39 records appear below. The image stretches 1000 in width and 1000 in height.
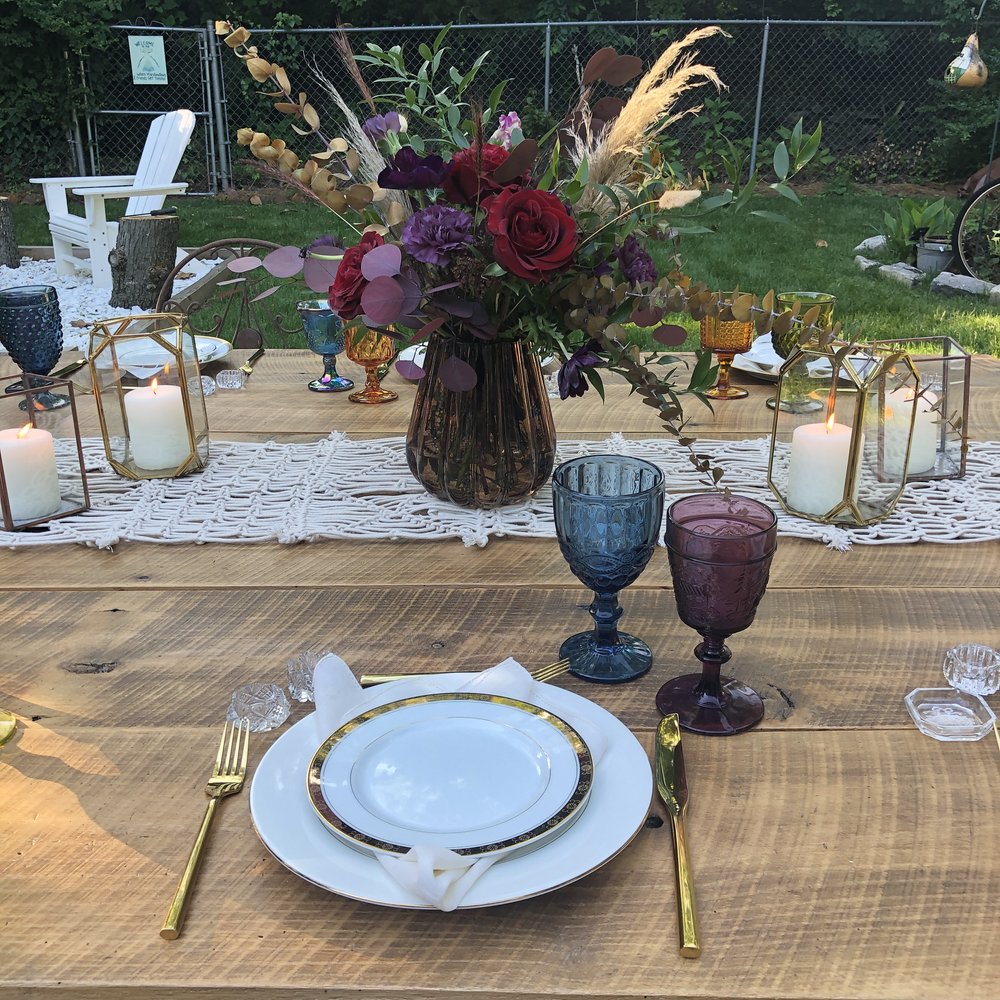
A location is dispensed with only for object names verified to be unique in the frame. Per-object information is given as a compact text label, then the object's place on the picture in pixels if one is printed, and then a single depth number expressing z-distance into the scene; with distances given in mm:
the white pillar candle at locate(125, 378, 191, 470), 1223
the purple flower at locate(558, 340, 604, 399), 983
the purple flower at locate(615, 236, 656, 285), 962
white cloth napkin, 557
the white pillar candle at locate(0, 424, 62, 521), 1104
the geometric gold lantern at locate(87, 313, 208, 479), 1198
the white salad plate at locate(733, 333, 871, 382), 1630
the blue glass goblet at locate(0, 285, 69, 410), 1481
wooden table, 537
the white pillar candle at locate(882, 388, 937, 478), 1100
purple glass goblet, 713
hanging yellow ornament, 5535
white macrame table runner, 1093
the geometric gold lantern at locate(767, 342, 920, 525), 1073
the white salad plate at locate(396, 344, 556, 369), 1608
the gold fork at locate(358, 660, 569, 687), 792
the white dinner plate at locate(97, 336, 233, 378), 1194
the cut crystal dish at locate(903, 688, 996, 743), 734
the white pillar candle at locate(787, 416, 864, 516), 1087
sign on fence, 7648
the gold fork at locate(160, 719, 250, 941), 564
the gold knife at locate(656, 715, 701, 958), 547
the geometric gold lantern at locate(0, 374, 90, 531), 1104
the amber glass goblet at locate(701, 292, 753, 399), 1454
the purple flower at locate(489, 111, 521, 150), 1088
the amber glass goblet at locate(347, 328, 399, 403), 1494
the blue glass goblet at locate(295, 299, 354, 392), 1567
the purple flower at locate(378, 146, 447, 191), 925
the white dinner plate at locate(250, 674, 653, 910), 568
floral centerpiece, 908
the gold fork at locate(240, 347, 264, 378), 1730
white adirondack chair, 5039
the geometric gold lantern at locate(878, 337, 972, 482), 1188
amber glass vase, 1077
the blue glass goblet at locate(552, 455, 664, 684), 794
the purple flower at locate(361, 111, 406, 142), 1039
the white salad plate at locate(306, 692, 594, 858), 604
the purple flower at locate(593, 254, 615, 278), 981
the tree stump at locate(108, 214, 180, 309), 4582
